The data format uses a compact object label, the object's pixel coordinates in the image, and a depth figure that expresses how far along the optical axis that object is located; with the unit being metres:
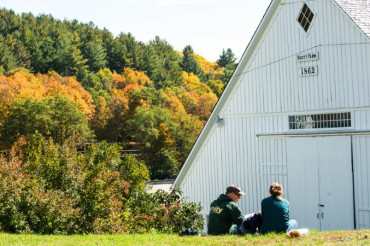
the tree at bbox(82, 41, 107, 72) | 140.25
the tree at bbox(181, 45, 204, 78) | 158.00
